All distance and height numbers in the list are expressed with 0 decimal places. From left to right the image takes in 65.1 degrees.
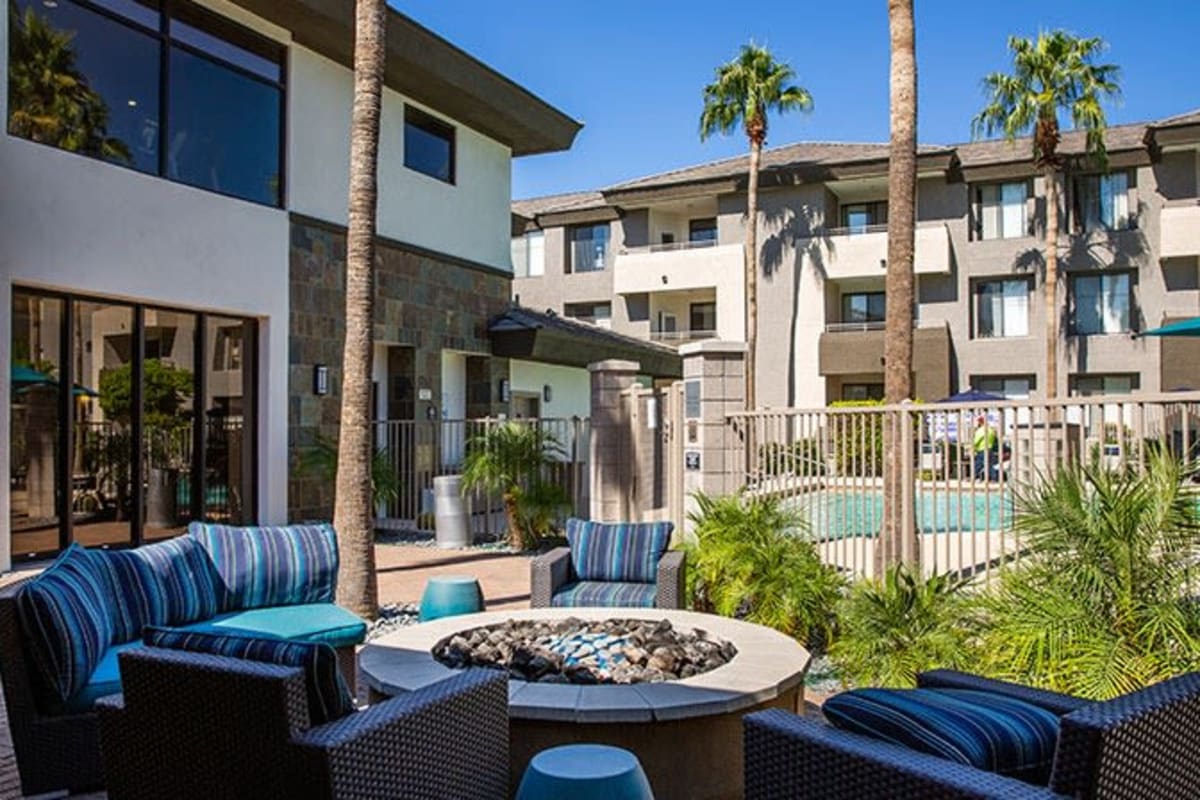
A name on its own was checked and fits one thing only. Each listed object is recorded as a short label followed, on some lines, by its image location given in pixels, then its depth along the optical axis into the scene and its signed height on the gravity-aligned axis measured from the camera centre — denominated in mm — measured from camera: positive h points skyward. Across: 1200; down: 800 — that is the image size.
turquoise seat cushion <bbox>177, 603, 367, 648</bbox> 5398 -1215
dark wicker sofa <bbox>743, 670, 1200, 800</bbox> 2318 -924
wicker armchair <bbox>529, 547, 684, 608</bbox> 6512 -1149
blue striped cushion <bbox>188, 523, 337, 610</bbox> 5945 -934
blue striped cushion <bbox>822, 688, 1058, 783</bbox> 2676 -915
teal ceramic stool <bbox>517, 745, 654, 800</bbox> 2846 -1099
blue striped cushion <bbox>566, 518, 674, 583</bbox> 7160 -999
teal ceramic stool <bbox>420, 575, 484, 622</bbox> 6594 -1264
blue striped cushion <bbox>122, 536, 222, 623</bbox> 5320 -953
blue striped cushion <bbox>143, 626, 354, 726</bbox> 3080 -804
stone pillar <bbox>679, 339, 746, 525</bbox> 9141 +81
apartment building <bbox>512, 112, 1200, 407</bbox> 24922 +4379
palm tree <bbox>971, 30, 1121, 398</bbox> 22953 +7891
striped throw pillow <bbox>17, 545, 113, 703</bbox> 4168 -956
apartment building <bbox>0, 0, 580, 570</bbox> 9562 +2008
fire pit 3971 -1218
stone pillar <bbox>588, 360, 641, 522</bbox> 11273 -328
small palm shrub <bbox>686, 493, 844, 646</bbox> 6793 -1140
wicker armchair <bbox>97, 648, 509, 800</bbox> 2904 -1055
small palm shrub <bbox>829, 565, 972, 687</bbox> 5516 -1295
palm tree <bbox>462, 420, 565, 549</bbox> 12258 -786
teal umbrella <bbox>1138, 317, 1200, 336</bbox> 11578 +1146
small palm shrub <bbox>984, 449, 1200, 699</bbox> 4809 -929
